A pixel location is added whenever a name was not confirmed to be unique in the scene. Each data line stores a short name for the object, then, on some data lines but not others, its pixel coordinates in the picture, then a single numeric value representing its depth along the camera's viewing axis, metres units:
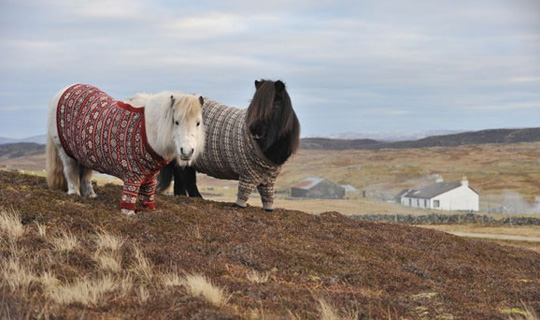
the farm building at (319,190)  85.25
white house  70.56
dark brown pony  11.53
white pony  9.16
